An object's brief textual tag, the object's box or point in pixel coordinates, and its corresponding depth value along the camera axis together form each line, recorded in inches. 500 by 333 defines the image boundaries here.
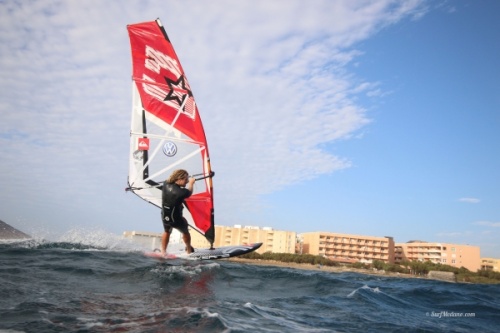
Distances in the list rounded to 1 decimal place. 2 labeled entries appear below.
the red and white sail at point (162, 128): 461.4
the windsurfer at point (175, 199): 355.9
